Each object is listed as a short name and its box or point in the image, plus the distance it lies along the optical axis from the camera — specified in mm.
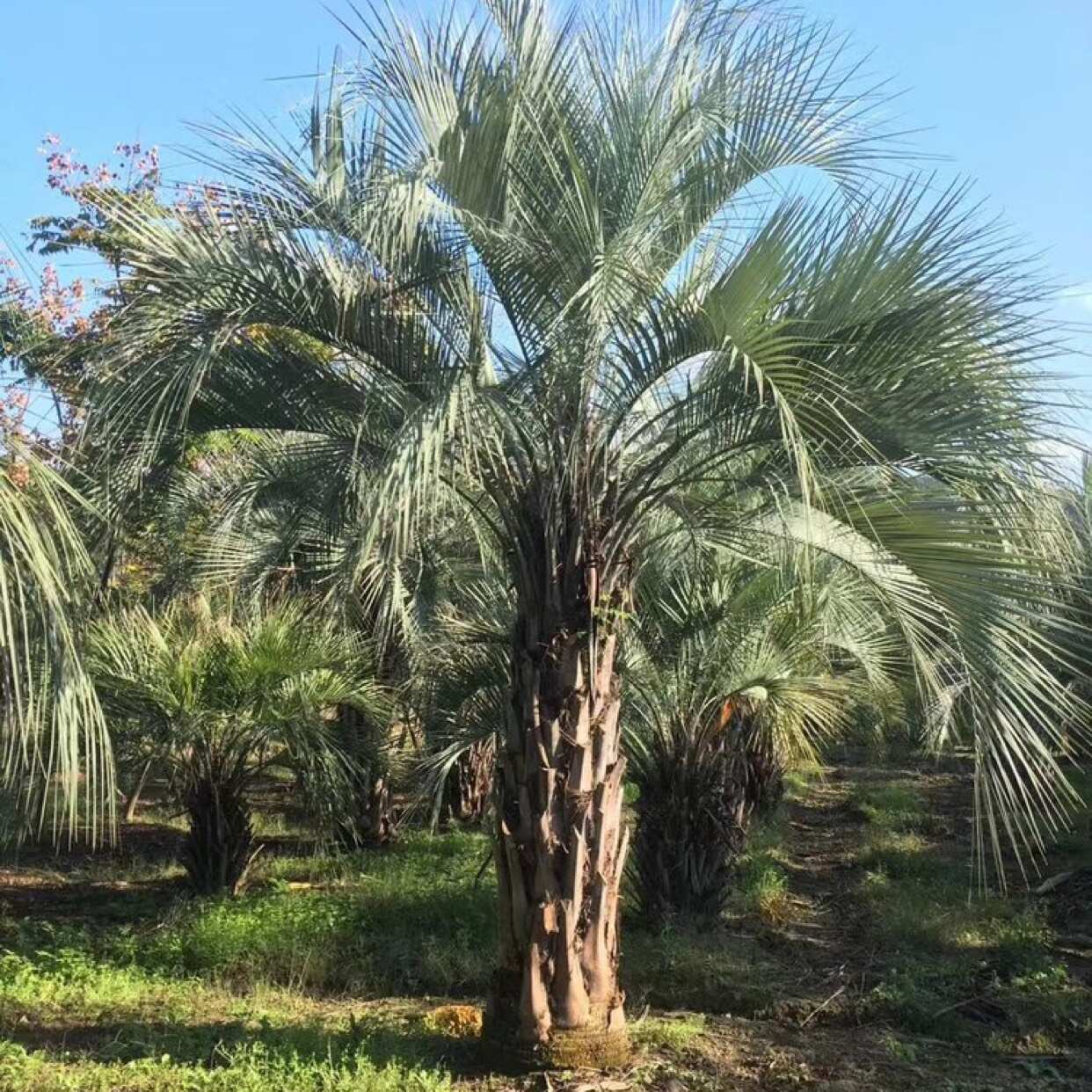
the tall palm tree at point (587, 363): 4336
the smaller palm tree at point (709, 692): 8039
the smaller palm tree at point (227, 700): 8500
